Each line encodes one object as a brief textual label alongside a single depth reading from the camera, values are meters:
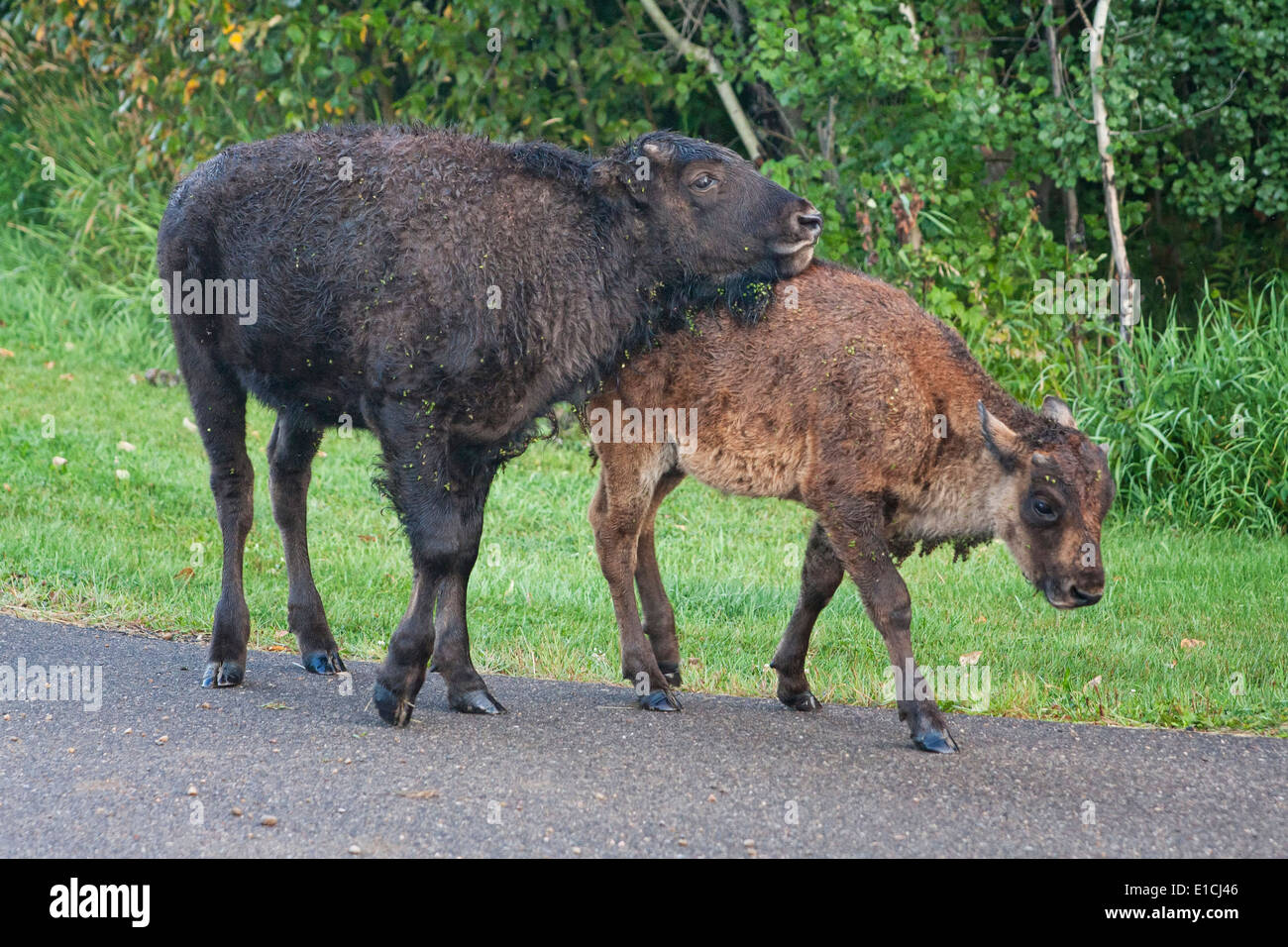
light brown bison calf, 5.63
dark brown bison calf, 5.66
